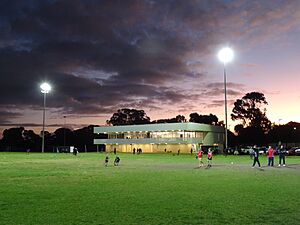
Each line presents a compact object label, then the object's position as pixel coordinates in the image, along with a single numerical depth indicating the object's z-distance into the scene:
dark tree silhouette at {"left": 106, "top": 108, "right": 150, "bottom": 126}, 178.38
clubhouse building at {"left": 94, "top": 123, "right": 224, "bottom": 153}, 101.44
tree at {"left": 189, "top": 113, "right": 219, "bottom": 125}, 151.75
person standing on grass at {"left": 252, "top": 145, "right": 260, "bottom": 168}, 34.16
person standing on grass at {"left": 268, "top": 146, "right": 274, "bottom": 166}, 35.21
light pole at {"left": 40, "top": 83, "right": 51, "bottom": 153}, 85.45
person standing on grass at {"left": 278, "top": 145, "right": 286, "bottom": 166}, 36.62
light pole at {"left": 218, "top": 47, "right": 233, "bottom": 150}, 59.88
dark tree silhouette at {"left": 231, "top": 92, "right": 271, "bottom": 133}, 121.88
